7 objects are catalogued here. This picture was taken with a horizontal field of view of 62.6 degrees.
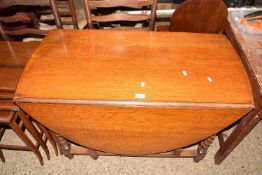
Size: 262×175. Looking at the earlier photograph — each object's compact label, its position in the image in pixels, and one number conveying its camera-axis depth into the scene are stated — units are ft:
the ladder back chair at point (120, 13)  4.40
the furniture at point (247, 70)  3.63
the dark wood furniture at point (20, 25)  4.62
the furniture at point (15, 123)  3.72
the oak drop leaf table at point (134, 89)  3.16
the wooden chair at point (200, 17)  4.59
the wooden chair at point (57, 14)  4.40
